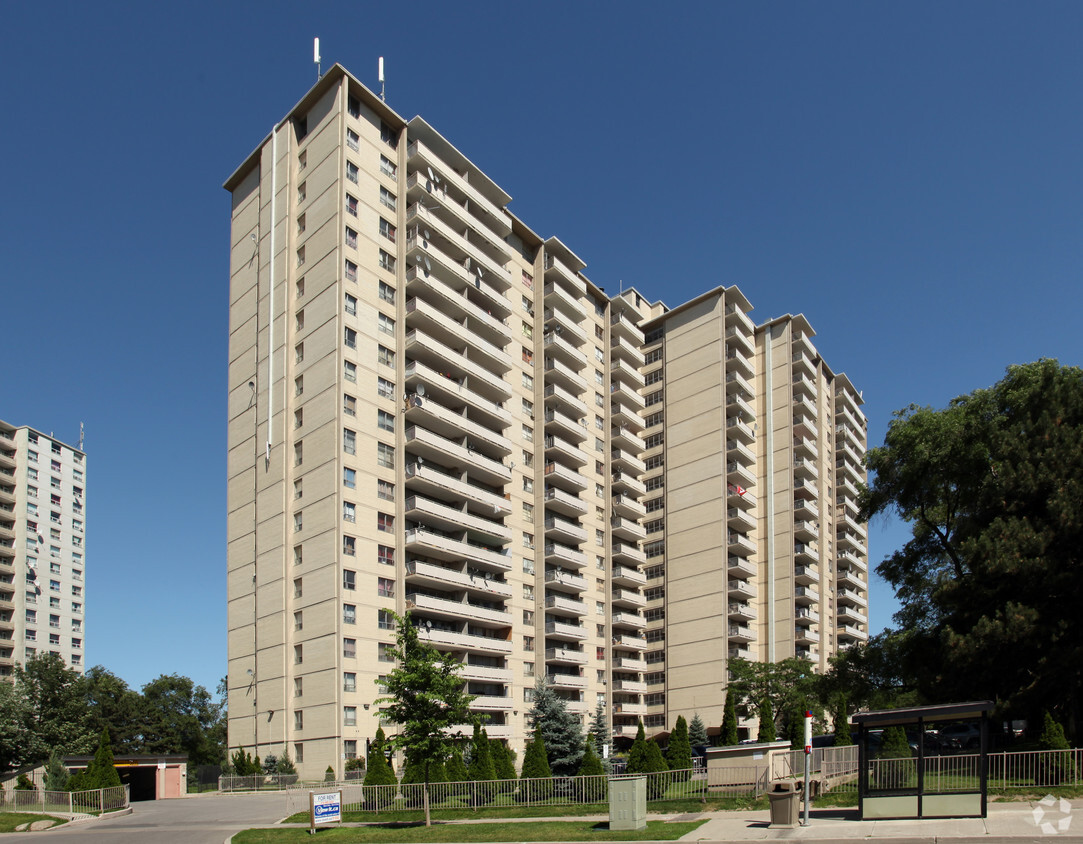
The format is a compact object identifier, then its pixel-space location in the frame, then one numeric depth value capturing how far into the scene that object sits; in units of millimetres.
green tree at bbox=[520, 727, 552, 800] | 38781
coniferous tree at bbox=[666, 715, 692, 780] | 44594
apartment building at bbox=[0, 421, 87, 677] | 121438
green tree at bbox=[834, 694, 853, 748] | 42906
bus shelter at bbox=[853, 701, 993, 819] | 23422
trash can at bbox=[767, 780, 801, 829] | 24281
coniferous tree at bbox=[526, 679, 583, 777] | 55125
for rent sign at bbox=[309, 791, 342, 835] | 30812
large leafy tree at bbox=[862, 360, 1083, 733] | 34094
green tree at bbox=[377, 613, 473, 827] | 32781
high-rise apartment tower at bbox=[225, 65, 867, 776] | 60656
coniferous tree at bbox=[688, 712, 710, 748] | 77375
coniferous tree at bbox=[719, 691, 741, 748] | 63284
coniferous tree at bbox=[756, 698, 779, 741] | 58562
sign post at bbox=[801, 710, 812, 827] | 23609
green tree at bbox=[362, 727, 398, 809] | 36562
